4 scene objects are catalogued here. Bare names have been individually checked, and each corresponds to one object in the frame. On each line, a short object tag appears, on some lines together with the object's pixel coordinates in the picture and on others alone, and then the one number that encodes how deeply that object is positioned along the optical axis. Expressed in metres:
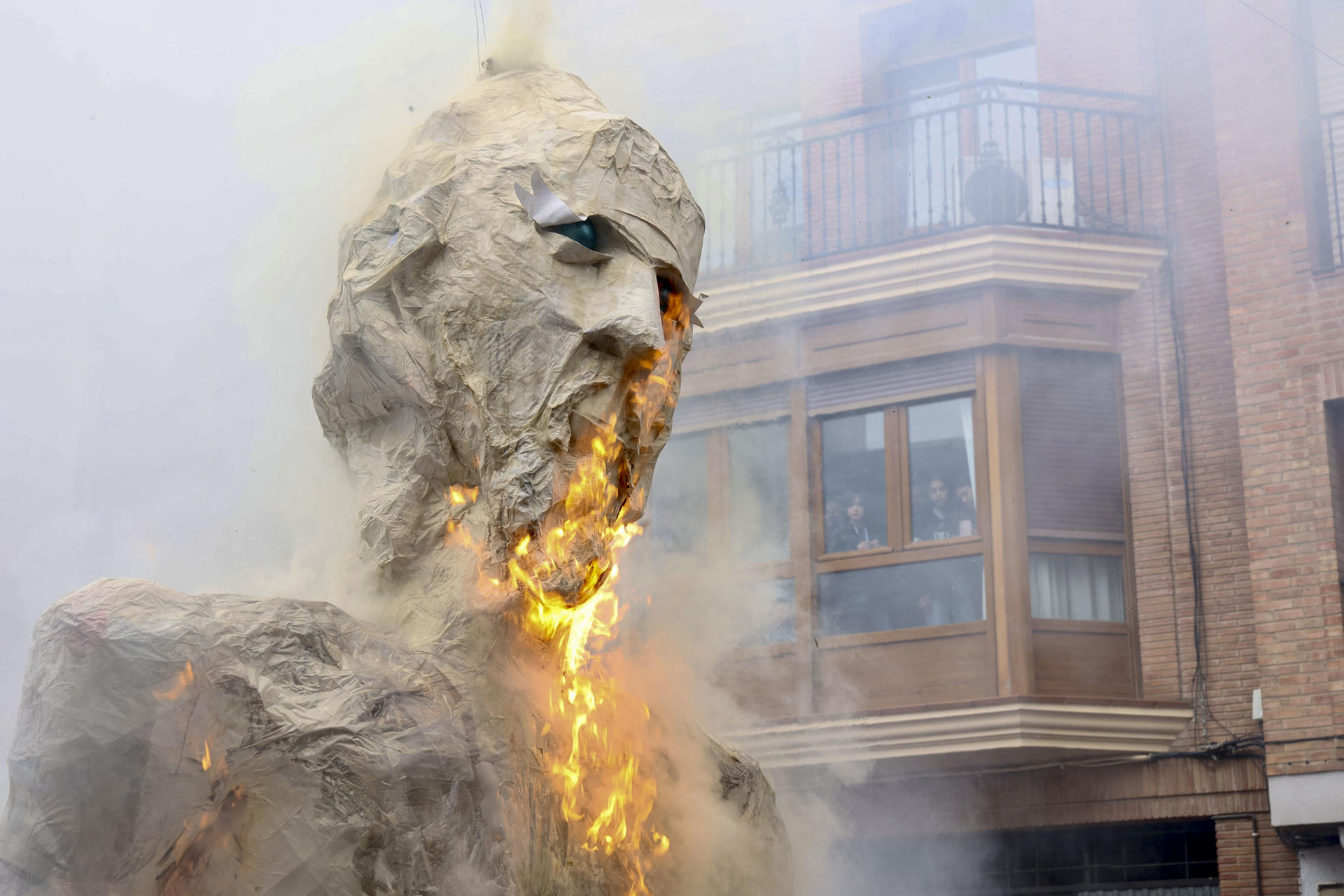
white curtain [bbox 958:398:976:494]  10.51
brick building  9.62
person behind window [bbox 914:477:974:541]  10.42
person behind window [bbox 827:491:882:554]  10.62
